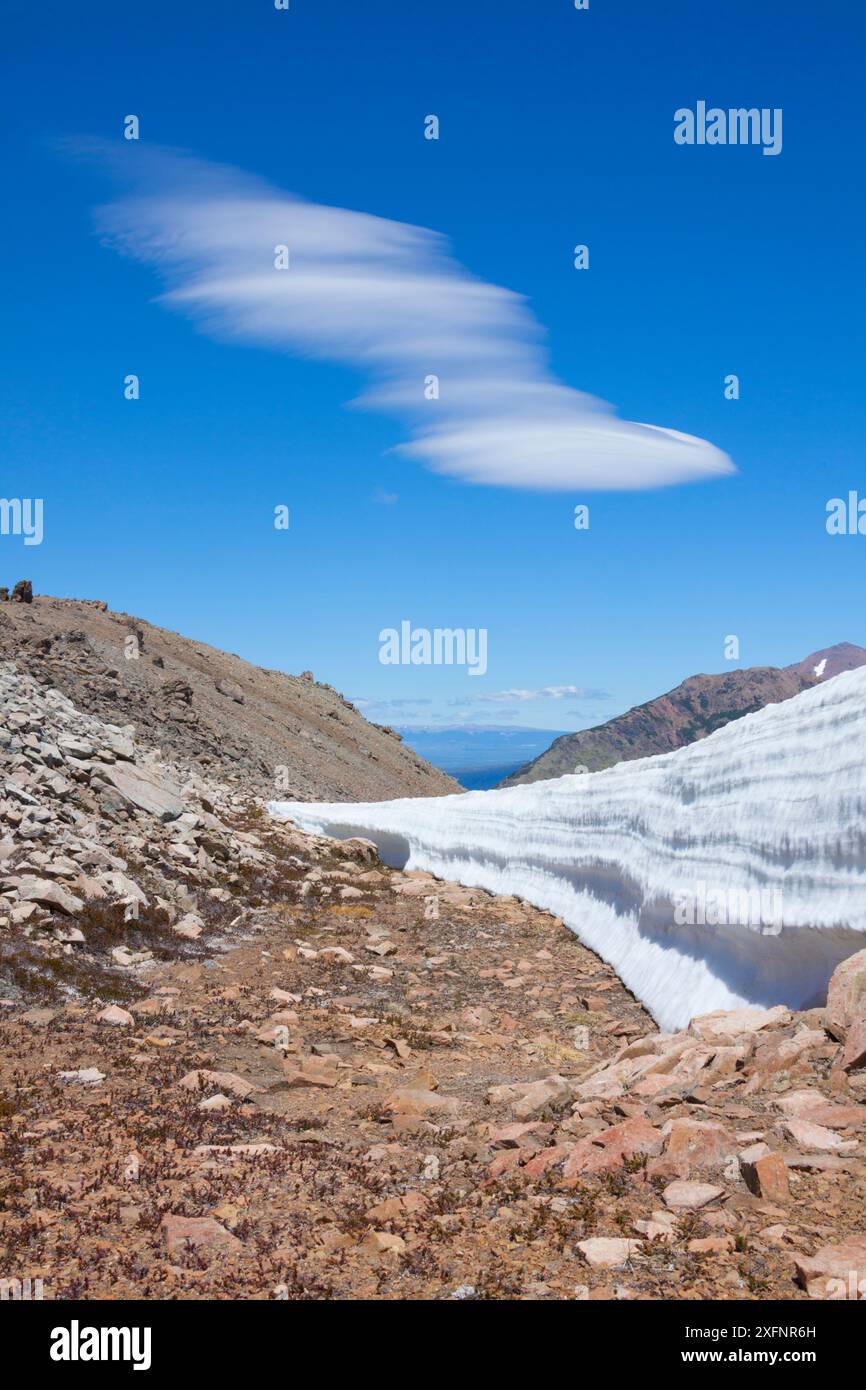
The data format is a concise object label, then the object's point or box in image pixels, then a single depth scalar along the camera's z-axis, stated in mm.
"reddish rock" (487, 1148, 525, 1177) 6539
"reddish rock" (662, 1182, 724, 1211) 5453
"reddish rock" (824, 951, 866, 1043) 7516
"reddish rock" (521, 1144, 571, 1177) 6363
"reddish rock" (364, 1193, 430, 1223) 5938
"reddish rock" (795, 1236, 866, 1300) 4512
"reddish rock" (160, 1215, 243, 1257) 5656
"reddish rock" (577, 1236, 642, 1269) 5021
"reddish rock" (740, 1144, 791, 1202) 5391
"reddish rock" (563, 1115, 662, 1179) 6148
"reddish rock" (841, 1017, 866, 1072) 6879
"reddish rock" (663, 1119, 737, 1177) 5879
